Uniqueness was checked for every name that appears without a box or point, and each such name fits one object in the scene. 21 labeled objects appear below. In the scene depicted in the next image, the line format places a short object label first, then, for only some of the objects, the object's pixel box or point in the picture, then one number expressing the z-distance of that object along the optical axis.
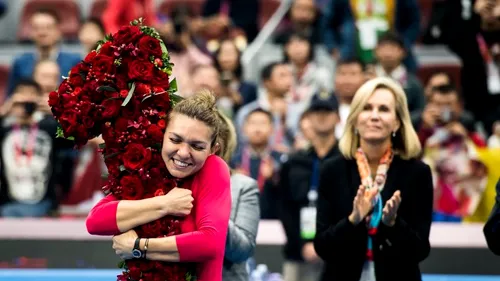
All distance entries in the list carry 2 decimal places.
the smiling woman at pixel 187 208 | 7.34
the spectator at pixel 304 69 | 18.12
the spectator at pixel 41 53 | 18.32
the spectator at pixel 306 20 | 19.41
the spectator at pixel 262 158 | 14.42
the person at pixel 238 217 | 8.72
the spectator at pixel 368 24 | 18.06
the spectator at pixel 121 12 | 19.25
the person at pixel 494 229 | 8.28
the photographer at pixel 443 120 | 15.51
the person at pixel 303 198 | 12.42
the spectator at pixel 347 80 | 16.45
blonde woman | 8.81
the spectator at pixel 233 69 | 18.19
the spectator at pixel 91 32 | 18.81
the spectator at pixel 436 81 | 16.99
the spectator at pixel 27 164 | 15.63
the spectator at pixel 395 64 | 16.38
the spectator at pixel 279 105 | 16.75
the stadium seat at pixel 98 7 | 22.95
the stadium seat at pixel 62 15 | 23.35
